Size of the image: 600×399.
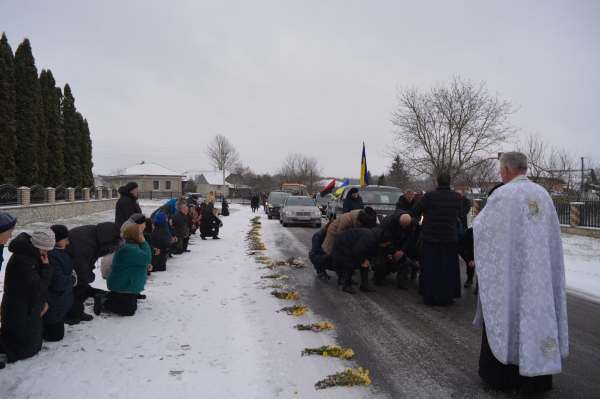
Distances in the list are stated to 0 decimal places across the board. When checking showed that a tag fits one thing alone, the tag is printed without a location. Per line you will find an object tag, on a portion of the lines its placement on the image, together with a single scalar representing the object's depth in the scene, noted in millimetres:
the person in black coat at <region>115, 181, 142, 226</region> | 7527
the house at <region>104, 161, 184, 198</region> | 67188
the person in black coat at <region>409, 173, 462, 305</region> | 5773
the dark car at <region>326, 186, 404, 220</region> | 12519
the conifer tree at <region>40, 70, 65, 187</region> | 24422
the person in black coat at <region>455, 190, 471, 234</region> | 7956
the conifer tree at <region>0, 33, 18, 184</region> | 18312
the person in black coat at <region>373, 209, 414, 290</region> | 6879
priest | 3051
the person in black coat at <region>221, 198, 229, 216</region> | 22781
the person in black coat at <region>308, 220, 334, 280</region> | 7688
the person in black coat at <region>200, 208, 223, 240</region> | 13914
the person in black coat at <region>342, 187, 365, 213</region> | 9694
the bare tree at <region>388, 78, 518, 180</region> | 23422
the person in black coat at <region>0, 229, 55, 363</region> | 3627
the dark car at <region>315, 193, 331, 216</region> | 28839
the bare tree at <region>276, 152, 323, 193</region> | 75250
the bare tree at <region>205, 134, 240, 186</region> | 76125
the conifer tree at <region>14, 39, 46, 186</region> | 20469
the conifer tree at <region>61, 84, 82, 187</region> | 27766
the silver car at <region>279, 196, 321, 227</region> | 19875
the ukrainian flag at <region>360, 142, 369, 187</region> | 23261
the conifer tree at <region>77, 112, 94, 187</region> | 29453
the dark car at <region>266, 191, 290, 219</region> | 25641
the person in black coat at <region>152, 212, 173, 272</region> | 8094
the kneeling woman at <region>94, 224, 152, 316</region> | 5137
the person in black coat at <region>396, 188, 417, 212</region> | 8336
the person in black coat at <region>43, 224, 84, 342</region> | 4094
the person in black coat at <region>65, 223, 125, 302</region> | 5039
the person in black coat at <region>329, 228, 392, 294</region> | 6586
